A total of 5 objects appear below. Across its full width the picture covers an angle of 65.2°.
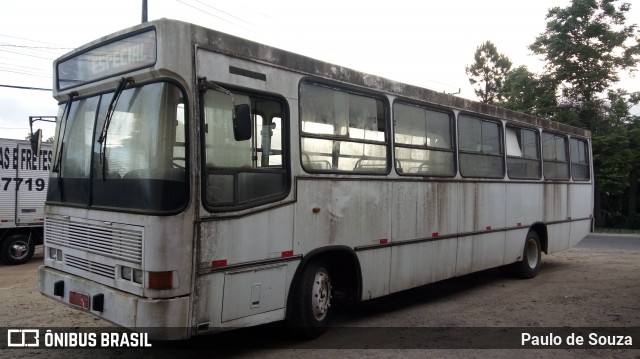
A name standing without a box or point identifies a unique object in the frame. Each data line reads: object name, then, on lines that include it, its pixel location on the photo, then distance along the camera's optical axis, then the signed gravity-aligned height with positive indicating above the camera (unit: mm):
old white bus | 4328 +72
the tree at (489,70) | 40656 +10143
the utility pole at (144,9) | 14297 +5229
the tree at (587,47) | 27359 +8094
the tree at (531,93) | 28766 +5955
